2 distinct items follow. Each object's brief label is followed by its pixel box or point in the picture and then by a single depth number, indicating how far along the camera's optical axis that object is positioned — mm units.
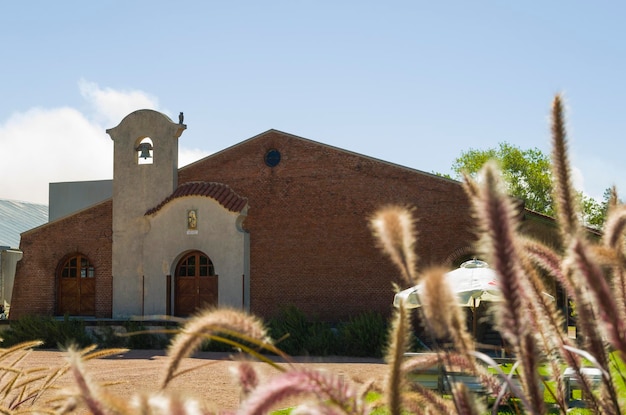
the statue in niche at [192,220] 24422
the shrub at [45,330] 22298
